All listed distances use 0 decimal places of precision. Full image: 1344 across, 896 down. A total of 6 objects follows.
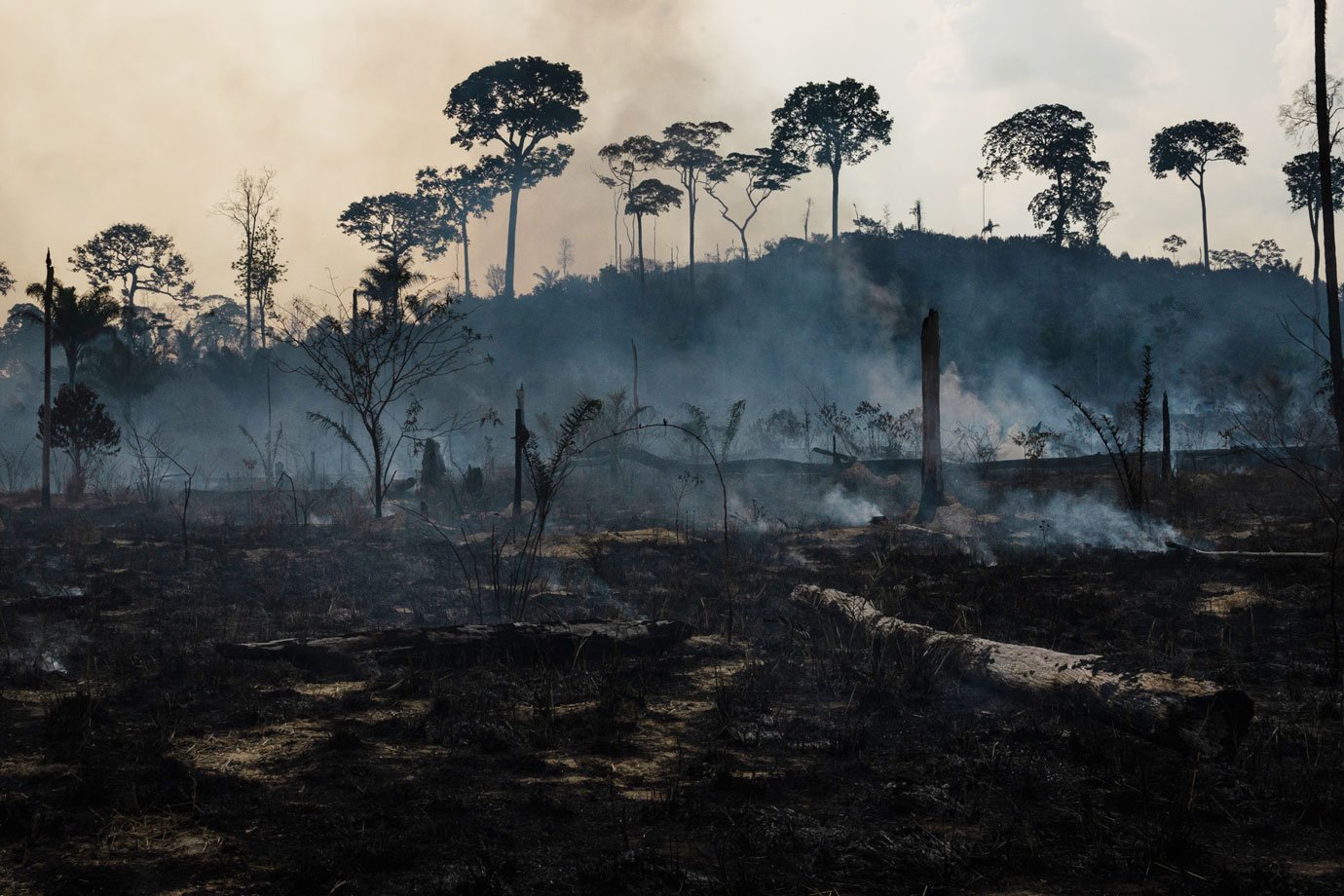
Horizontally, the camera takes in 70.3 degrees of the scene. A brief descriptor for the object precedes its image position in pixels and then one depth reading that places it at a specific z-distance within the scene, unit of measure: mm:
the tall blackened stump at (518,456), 15072
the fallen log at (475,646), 7477
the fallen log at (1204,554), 10500
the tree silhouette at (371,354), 17984
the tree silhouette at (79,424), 23984
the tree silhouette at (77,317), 27781
